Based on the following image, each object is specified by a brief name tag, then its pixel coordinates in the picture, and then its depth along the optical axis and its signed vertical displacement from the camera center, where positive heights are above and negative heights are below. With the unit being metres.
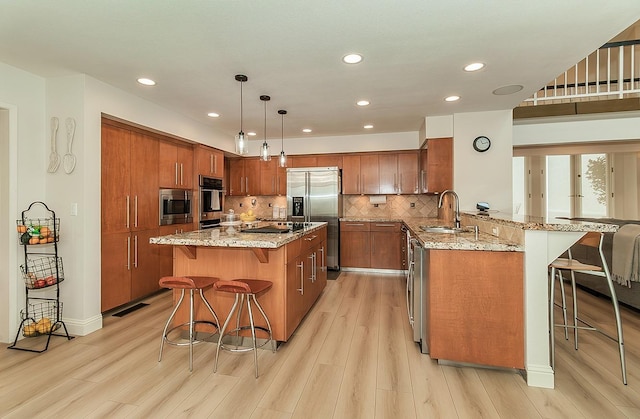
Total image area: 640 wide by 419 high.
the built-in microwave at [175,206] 4.04 +0.05
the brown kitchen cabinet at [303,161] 5.68 +0.91
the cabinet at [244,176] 5.98 +0.66
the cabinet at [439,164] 4.30 +0.63
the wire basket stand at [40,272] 2.62 -0.59
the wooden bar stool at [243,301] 2.15 -0.78
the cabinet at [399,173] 5.30 +0.64
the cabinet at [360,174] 5.44 +0.62
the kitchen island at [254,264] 2.45 -0.49
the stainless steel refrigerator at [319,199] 5.32 +0.18
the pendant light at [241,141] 2.76 +0.63
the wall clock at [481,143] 4.11 +0.89
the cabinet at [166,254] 4.02 -0.61
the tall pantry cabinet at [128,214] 3.26 -0.05
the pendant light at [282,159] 3.63 +0.60
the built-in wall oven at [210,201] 4.73 +0.13
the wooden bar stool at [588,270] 1.96 -0.43
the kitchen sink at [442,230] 3.07 -0.23
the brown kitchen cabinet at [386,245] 5.16 -0.64
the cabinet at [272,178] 5.83 +0.60
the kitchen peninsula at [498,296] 2.02 -0.63
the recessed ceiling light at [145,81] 2.97 +1.29
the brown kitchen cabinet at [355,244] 5.30 -0.64
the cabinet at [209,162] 4.71 +0.79
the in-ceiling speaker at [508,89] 3.20 +1.30
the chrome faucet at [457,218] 3.12 -0.10
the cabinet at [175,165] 4.05 +0.63
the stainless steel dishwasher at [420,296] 2.40 -0.74
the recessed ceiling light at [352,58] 2.49 +1.27
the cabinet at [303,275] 2.64 -0.69
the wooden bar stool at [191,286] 2.24 -0.59
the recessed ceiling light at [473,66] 2.68 +1.29
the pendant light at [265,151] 3.15 +0.61
